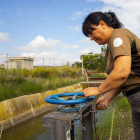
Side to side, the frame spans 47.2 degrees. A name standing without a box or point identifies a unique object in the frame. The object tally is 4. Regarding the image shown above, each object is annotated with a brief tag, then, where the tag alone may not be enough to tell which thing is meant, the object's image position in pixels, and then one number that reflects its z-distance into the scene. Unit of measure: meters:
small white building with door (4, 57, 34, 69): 18.04
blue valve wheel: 1.54
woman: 1.15
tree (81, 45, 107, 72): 24.80
